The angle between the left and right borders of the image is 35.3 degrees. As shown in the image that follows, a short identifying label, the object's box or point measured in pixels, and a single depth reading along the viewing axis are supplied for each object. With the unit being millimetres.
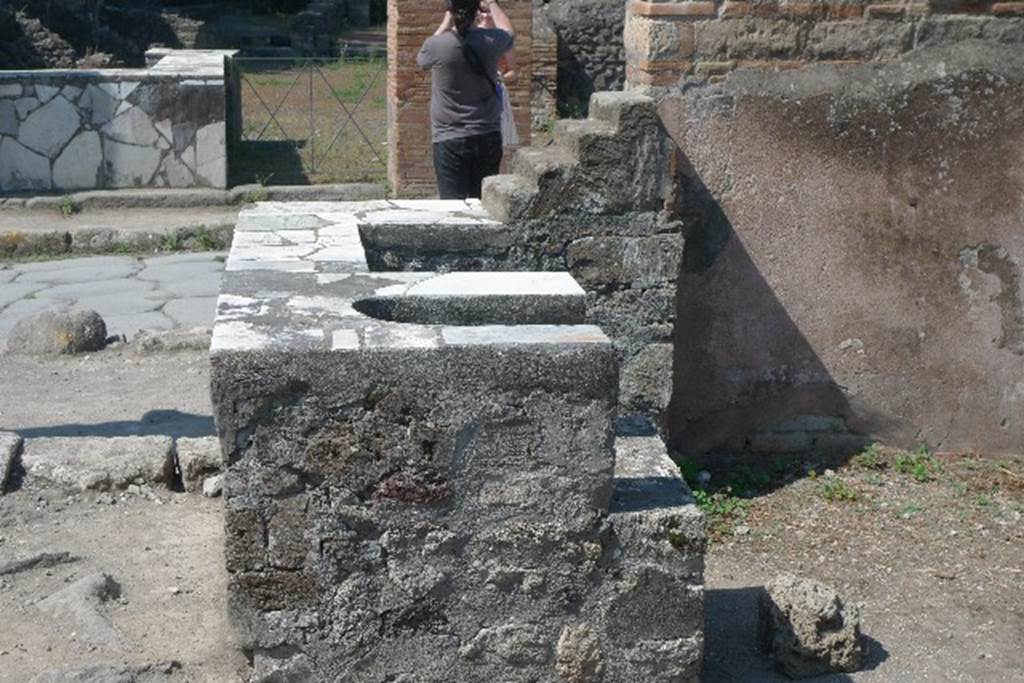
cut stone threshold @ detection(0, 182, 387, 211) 10555
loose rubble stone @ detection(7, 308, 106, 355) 7160
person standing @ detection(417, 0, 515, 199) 7016
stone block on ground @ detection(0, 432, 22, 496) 5133
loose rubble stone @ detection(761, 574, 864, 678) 4246
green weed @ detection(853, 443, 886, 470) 5812
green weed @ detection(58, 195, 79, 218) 10477
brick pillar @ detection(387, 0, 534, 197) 10828
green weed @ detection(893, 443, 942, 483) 5727
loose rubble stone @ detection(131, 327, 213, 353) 7195
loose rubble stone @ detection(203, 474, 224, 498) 5199
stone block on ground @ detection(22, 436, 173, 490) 5188
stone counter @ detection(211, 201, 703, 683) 3414
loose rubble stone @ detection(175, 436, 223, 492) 5273
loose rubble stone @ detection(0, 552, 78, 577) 4535
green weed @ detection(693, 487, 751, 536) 5289
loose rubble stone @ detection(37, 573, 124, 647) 4082
